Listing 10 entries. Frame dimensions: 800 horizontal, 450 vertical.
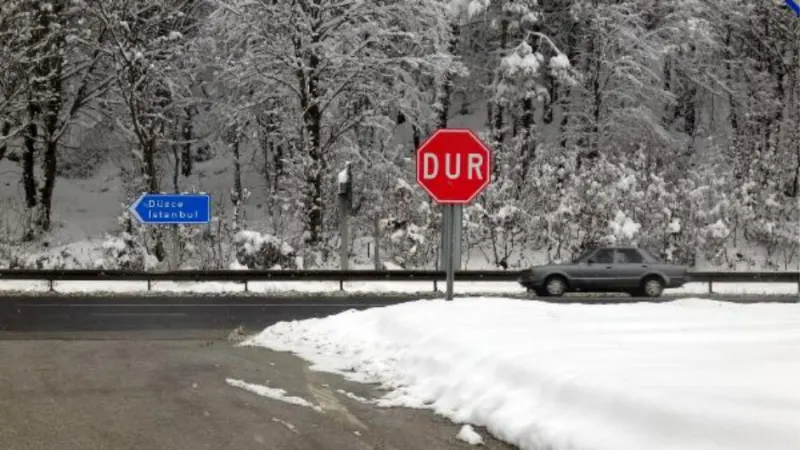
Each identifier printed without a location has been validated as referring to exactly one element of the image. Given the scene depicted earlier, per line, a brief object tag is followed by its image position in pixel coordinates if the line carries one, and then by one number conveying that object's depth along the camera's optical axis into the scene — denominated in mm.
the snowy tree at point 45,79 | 29797
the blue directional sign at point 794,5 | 5186
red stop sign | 11219
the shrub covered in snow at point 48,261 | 27250
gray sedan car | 22469
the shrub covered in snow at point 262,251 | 26703
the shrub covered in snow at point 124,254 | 26875
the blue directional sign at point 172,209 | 23641
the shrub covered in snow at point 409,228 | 28219
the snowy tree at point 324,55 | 27969
